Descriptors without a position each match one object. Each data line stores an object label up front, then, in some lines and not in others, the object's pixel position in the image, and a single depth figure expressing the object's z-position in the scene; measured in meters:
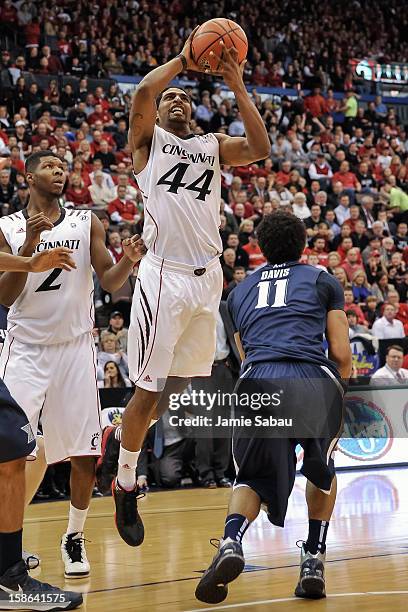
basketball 11.14
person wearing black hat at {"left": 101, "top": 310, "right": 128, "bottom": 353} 22.87
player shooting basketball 11.35
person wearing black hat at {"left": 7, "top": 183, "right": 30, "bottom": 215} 25.99
